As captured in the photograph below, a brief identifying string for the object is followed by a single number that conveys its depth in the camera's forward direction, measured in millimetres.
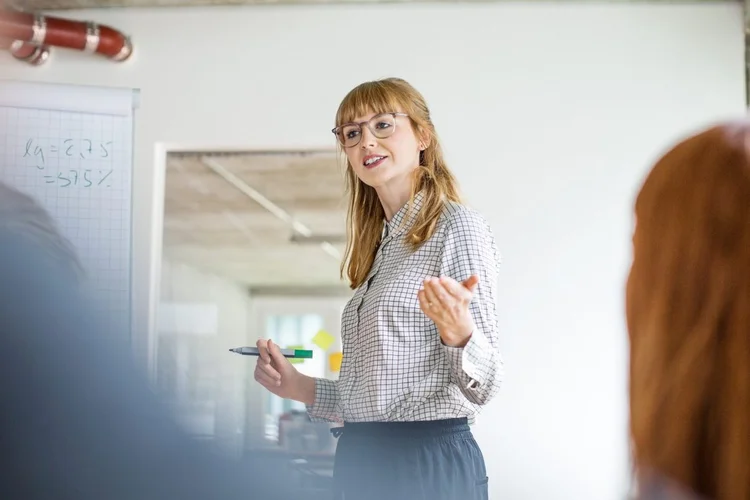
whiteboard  3389
